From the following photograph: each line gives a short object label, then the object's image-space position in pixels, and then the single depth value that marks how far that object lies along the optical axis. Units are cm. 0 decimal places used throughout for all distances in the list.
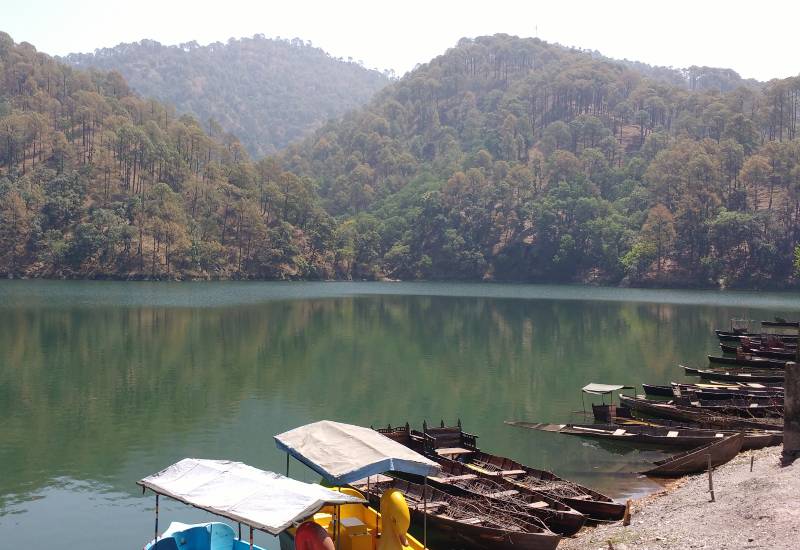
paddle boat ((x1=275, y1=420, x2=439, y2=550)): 1340
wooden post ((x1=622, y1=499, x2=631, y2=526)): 1777
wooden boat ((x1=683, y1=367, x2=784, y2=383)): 4043
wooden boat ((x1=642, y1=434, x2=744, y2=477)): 2358
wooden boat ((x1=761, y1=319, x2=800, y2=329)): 5941
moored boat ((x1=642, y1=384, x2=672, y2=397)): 3709
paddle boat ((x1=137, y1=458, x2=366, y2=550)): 1232
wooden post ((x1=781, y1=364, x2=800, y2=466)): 2103
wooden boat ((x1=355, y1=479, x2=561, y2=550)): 1645
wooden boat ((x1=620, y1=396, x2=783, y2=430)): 2870
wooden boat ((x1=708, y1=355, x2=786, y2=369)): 4694
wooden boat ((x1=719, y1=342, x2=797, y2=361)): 4812
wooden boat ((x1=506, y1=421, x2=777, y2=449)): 2711
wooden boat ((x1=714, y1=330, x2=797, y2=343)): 5403
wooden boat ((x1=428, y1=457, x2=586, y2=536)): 1802
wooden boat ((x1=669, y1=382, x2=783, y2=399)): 3462
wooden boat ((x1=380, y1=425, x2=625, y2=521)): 1889
